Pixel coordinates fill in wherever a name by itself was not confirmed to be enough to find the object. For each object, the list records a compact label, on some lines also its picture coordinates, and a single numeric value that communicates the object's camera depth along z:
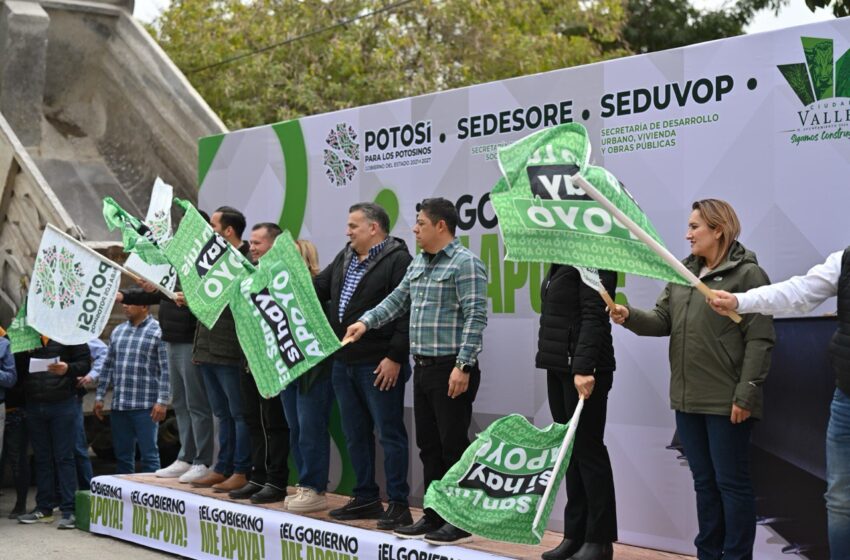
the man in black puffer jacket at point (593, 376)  5.85
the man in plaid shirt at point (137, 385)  8.86
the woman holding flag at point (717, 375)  5.45
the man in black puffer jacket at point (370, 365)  6.98
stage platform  6.33
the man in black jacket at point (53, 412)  8.88
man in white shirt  4.90
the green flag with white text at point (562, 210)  5.14
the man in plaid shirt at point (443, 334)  6.42
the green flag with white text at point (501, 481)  5.80
